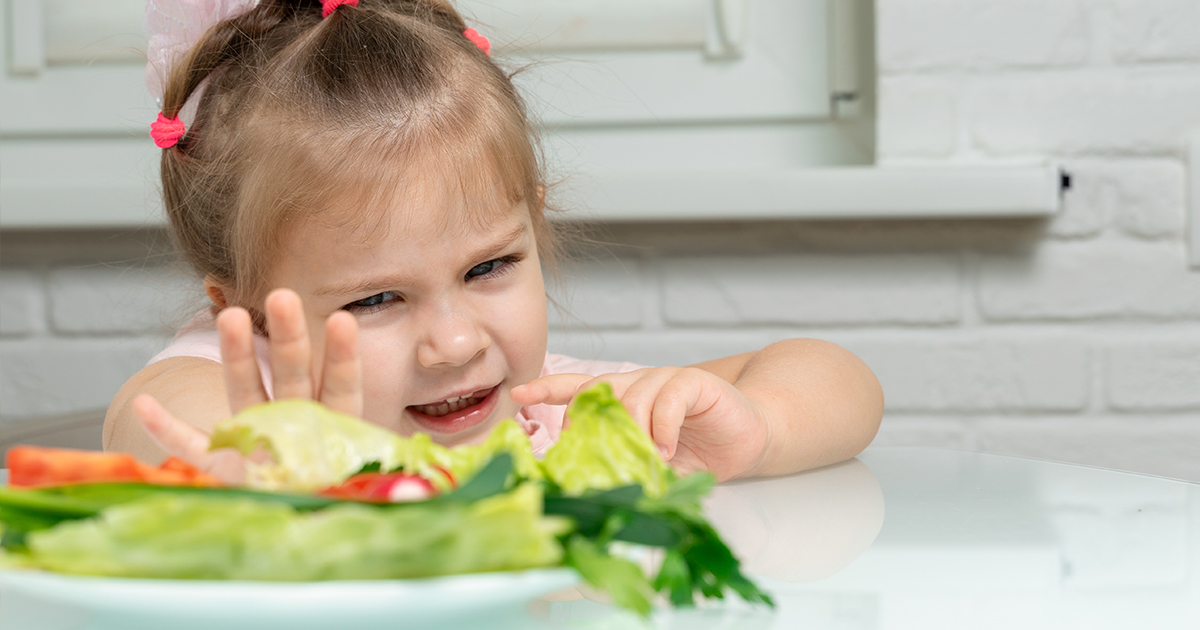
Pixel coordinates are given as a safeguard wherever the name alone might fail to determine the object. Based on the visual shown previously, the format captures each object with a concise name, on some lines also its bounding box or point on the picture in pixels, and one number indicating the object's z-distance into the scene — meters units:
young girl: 0.99
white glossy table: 0.72
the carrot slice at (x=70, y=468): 0.65
